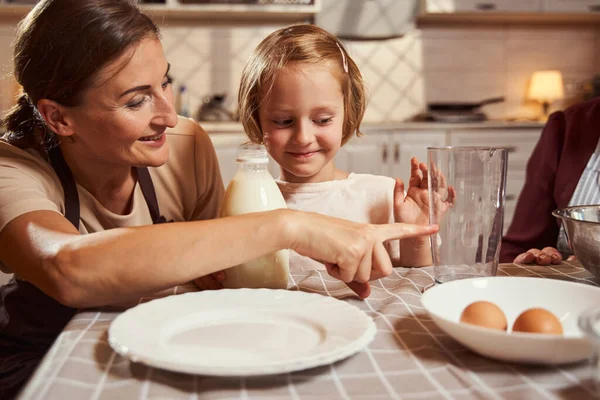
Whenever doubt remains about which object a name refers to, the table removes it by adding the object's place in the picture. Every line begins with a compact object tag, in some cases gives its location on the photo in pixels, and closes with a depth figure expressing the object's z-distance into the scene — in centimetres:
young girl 138
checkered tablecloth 54
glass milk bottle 89
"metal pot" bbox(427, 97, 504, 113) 386
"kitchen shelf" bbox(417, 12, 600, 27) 405
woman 79
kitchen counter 357
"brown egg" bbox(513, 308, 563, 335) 62
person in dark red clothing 148
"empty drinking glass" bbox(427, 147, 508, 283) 84
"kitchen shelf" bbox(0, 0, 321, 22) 363
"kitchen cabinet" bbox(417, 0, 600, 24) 383
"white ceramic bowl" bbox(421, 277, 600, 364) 56
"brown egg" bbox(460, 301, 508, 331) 64
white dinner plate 57
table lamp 412
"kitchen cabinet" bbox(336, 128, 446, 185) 360
